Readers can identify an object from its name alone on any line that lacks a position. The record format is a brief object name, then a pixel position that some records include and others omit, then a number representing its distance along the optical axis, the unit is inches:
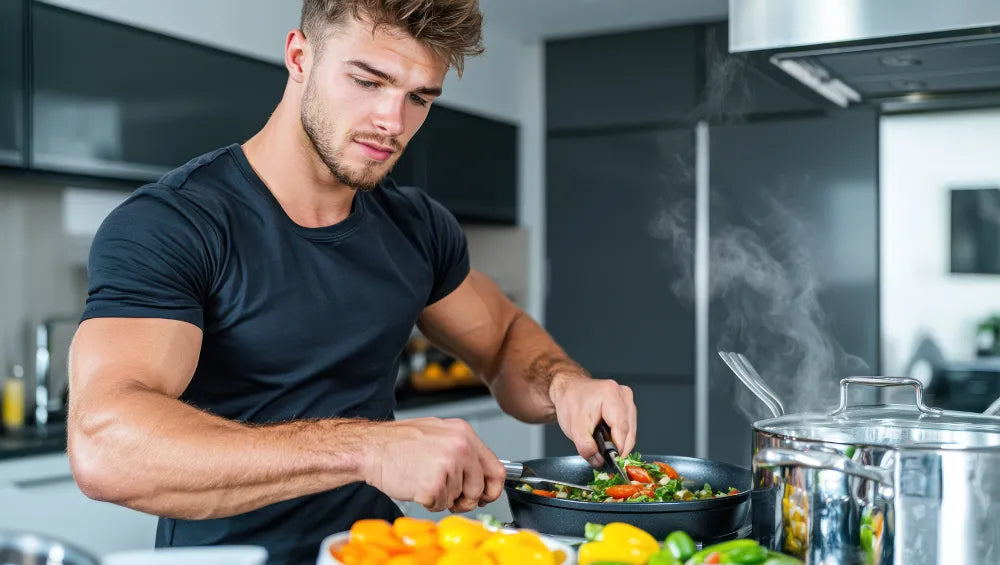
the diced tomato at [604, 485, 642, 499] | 46.9
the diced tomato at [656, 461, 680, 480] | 52.1
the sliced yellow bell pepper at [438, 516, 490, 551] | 33.7
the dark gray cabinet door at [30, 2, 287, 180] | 102.8
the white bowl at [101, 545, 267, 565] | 26.0
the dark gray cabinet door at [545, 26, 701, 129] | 172.6
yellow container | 110.1
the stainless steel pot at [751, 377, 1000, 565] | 35.1
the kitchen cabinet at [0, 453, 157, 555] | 93.7
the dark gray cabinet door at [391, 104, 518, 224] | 157.9
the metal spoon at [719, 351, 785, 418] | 48.1
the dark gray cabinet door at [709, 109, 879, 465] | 155.3
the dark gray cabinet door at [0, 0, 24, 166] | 97.7
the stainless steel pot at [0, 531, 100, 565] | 29.5
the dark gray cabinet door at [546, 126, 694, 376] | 173.5
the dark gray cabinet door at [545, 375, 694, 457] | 172.1
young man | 41.5
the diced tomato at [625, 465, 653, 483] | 50.3
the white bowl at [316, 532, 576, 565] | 32.5
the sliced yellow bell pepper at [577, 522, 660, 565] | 34.5
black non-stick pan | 40.4
